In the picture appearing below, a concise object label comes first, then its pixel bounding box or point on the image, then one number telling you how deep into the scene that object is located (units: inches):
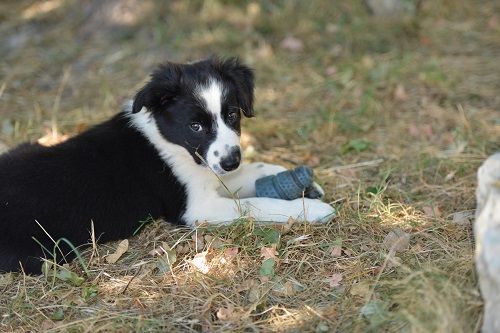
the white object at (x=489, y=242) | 103.7
